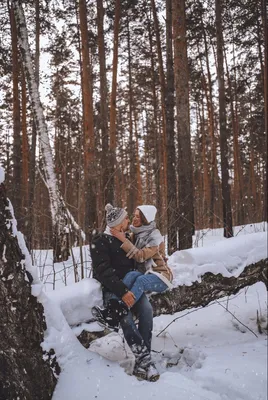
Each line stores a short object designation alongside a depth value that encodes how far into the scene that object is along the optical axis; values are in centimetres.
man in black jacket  259
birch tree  634
